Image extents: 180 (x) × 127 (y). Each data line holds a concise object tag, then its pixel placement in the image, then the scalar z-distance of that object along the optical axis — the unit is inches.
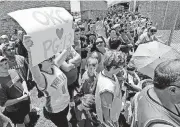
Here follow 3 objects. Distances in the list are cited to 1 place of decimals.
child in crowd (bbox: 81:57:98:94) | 101.0
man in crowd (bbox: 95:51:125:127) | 69.8
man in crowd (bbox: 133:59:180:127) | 43.7
